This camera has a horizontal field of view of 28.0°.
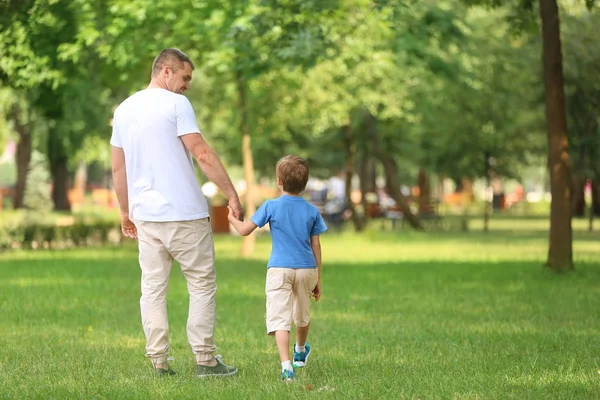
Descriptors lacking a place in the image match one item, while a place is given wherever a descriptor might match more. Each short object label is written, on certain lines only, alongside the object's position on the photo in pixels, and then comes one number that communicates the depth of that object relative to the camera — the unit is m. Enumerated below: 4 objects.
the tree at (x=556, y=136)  18.52
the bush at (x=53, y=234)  28.25
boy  8.02
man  8.20
